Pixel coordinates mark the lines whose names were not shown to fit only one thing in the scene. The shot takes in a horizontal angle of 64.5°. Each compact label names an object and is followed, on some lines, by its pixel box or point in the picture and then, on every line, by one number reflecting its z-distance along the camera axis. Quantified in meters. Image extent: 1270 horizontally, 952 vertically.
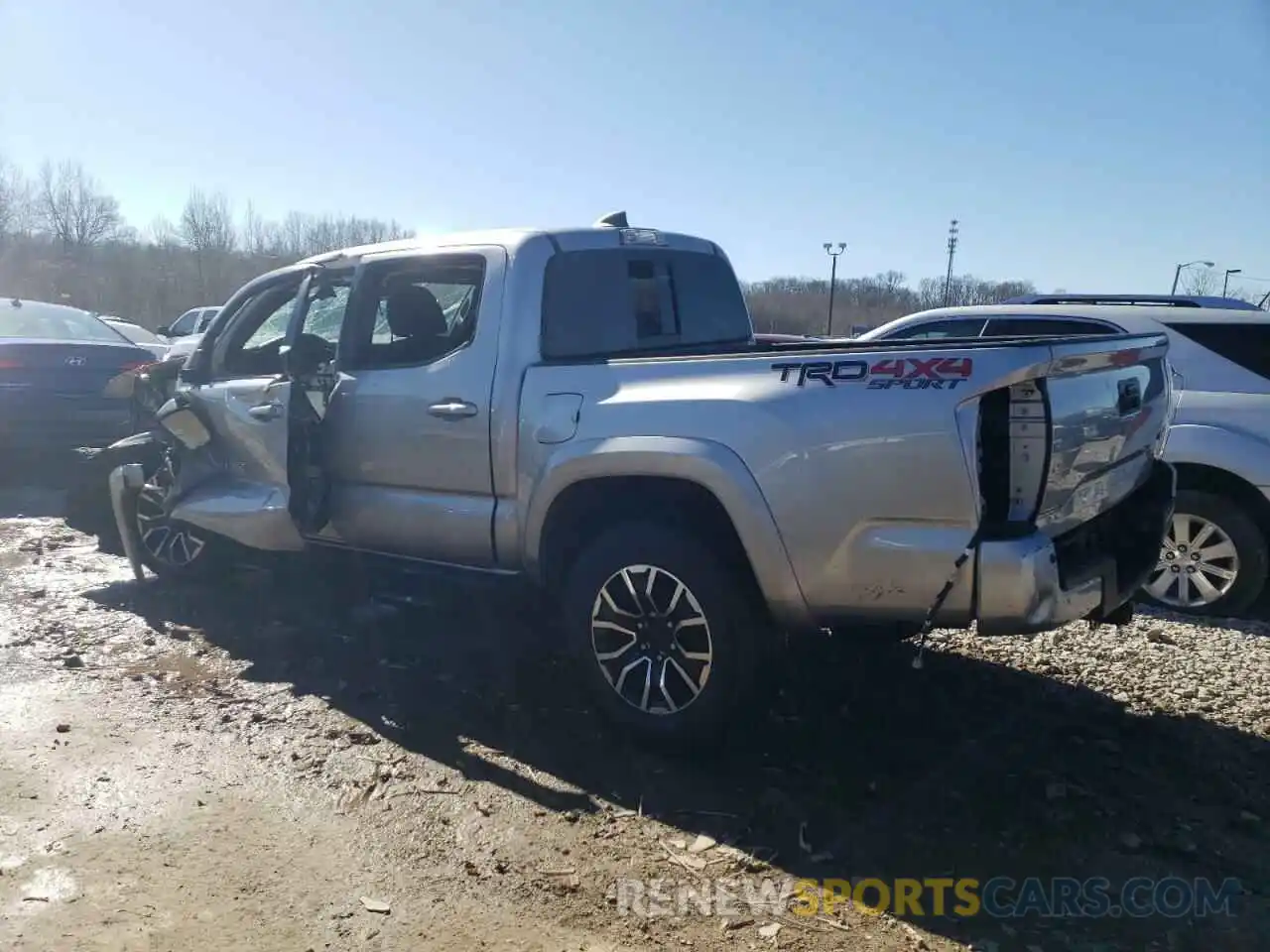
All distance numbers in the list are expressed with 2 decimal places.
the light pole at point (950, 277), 43.10
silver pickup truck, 3.20
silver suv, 5.58
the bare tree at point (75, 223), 61.97
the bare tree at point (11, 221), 53.93
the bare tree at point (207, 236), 61.59
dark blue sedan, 8.66
